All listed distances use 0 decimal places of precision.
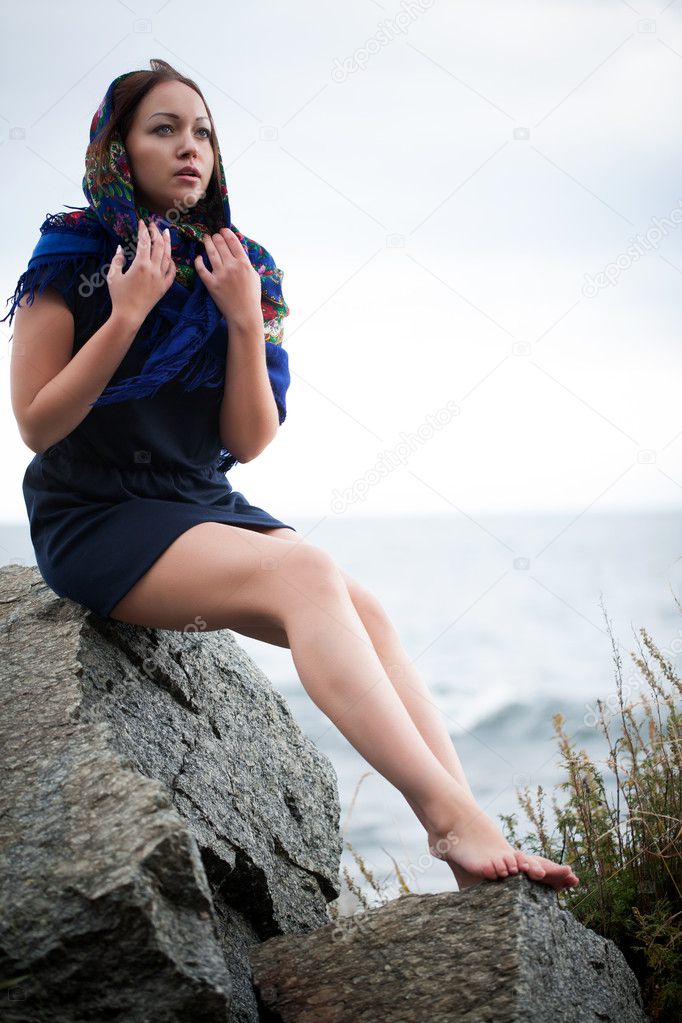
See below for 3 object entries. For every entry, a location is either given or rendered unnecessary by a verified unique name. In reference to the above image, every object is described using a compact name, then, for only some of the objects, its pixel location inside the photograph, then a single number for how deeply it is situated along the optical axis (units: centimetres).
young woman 225
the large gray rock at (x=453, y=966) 203
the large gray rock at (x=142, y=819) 179
